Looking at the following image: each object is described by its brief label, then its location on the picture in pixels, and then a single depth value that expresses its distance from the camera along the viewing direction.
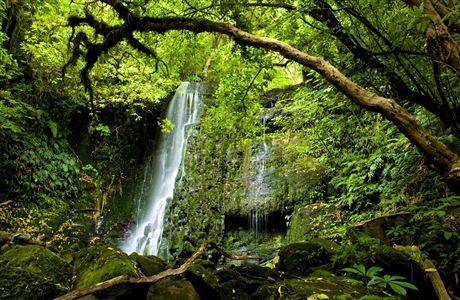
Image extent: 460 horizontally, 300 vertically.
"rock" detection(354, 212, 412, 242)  4.00
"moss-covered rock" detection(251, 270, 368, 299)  2.70
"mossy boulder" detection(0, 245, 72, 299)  3.23
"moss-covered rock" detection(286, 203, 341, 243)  6.95
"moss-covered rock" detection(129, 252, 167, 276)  4.19
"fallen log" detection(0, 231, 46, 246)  5.00
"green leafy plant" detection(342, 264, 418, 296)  1.78
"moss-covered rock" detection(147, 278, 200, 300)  3.22
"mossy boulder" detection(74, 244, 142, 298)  3.40
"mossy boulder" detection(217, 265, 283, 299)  3.60
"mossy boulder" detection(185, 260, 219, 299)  3.59
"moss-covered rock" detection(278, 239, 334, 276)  4.06
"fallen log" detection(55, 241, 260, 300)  2.95
